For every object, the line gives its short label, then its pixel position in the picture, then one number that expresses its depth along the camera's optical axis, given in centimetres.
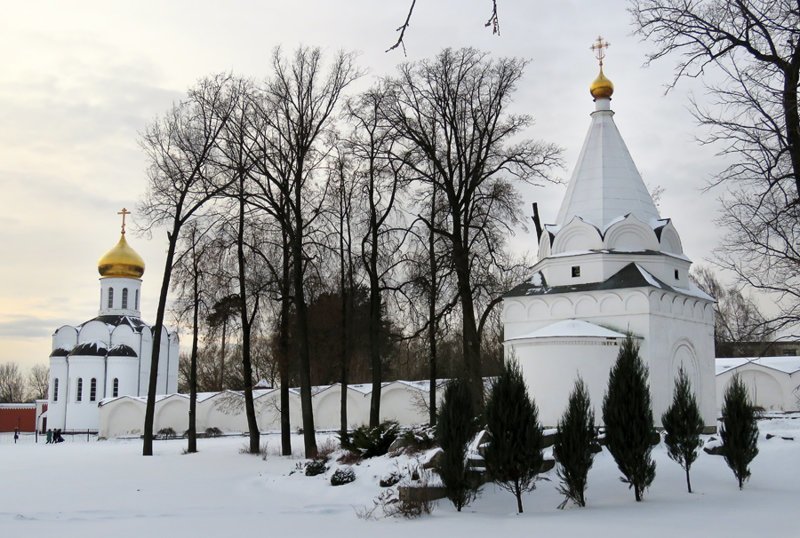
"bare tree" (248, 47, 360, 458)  2139
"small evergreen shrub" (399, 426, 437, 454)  1648
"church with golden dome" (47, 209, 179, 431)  4933
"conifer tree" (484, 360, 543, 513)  1295
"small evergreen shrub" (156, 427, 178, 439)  4184
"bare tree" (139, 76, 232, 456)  2328
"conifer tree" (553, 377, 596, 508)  1295
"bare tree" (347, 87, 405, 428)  2292
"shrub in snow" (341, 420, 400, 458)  1727
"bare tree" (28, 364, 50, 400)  9906
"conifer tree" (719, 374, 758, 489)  1420
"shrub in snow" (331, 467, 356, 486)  1579
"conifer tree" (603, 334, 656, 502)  1322
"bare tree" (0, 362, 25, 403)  9970
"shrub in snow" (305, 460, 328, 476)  1719
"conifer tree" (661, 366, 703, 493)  1400
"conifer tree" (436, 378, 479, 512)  1312
